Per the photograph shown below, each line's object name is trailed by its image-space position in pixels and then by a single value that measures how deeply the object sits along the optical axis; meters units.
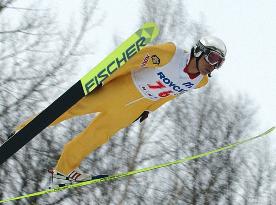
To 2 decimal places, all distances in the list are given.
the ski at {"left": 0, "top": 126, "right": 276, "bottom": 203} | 9.80
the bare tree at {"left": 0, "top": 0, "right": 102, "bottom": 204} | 28.86
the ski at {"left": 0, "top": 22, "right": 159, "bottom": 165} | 7.73
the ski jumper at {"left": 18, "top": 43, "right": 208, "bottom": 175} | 8.80
